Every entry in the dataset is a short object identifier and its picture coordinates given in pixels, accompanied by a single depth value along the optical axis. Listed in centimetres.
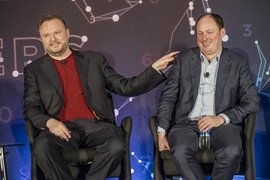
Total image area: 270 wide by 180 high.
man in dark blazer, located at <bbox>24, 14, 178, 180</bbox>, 634
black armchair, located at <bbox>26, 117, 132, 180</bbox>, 601
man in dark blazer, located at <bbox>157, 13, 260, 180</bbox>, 615
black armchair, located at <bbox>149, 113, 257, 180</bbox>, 592
